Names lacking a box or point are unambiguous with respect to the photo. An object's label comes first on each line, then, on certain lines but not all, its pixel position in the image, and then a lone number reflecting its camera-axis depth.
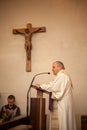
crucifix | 7.74
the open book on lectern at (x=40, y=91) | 5.69
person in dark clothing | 7.34
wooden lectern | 5.48
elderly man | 5.86
